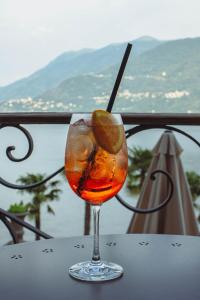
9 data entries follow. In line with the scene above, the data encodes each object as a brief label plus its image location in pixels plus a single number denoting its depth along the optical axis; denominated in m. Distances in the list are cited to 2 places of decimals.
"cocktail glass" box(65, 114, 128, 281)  0.75
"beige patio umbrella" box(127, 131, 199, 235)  2.73
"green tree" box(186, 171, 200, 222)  10.34
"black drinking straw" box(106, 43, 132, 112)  0.85
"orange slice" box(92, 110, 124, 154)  0.75
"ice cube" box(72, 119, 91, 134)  0.76
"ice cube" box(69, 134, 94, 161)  0.75
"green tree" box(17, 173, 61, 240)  11.88
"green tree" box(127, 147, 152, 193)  10.69
